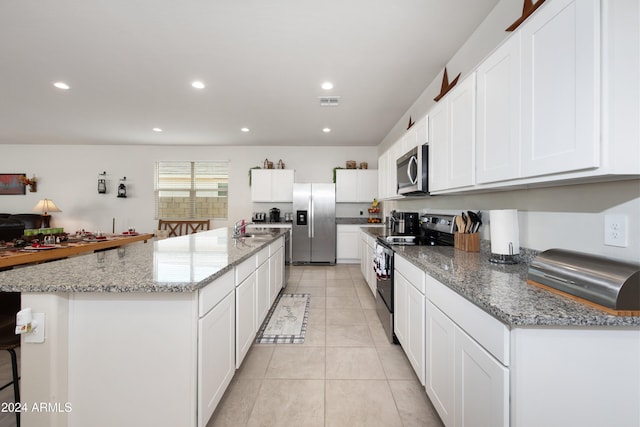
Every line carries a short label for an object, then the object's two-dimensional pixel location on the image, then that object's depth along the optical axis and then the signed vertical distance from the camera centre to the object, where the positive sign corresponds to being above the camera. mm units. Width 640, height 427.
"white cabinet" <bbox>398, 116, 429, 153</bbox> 2437 +807
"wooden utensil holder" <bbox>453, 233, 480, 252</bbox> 1912 -202
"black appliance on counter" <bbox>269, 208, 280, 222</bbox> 5699 -42
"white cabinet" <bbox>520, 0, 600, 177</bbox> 882 +488
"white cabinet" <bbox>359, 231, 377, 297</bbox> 3324 -668
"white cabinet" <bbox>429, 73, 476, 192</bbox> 1683 +552
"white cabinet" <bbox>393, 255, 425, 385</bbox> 1600 -677
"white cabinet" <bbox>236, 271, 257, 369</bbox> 1744 -748
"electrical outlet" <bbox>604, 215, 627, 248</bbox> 1062 -62
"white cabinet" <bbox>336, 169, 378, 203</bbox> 5781 +635
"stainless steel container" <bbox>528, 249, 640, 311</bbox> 794 -213
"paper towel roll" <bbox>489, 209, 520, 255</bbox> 1493 -101
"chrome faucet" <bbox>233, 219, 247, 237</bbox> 2863 -180
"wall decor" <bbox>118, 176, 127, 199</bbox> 6031 +532
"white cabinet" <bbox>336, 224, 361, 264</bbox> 5512 -623
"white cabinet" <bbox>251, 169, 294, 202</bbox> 5801 +688
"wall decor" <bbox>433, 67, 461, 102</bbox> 2541 +1269
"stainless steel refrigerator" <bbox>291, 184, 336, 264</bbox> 5398 -197
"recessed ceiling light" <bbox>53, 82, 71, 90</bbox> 3169 +1558
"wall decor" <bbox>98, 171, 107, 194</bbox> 6018 +674
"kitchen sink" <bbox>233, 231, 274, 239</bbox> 2862 -254
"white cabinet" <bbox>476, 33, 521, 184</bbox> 1258 +534
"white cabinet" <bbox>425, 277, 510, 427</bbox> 890 -615
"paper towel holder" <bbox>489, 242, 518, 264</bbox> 1496 -257
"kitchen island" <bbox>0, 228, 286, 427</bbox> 1131 -614
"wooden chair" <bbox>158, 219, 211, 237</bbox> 6086 -296
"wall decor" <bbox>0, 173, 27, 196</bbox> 5977 +649
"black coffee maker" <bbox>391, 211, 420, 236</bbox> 3072 -129
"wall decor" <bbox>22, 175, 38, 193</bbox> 5906 +656
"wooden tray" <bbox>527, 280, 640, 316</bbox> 788 -293
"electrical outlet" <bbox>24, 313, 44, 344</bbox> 1123 -523
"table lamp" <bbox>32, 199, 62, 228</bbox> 4957 +90
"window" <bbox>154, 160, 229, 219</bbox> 6203 +552
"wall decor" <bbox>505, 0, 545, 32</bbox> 1411 +1129
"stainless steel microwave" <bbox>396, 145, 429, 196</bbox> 2406 +418
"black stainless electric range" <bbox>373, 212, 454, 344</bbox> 2275 -352
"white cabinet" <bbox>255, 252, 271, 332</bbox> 2254 -731
